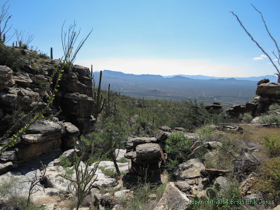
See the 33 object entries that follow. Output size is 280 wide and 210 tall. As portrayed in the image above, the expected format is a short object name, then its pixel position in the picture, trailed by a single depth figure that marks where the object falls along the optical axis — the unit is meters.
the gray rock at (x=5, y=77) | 9.33
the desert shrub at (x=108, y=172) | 6.80
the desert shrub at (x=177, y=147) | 6.09
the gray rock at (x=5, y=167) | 7.55
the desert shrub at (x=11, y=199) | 4.12
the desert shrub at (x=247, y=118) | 15.17
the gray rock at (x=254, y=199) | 3.06
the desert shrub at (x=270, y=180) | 3.08
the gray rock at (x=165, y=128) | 8.63
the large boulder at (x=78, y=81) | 14.22
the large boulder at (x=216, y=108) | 16.36
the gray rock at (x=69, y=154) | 9.71
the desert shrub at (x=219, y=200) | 3.09
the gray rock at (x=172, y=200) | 3.36
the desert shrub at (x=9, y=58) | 10.83
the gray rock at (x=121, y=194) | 4.86
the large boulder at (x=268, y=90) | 17.30
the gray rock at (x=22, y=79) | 10.62
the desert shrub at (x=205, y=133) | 6.63
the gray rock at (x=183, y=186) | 4.19
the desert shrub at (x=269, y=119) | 9.50
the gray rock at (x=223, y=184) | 3.47
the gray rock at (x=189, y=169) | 4.94
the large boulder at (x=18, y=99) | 9.29
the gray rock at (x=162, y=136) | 7.52
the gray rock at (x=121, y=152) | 11.87
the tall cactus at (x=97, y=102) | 17.48
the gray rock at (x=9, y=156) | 7.84
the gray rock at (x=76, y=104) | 13.81
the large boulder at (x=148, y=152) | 6.09
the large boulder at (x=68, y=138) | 11.48
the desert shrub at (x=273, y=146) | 4.29
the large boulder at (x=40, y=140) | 8.66
